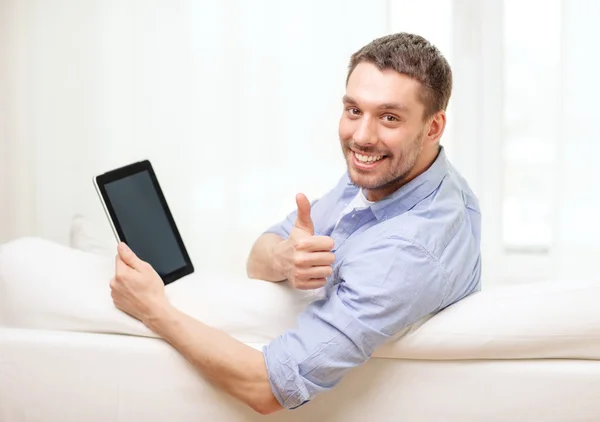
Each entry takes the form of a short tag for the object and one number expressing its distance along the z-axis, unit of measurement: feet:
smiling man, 4.74
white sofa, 4.69
